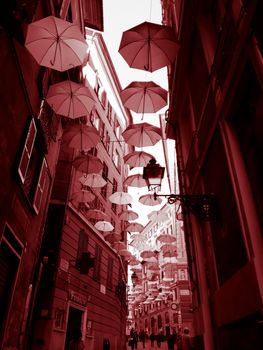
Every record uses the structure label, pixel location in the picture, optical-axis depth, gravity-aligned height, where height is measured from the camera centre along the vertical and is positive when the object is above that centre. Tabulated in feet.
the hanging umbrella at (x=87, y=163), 44.21 +25.02
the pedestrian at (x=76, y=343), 46.11 +2.32
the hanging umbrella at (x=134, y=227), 72.95 +28.09
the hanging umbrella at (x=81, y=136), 37.47 +24.25
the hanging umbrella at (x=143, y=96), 31.73 +24.36
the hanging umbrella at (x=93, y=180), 52.16 +27.07
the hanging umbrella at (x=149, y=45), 25.25 +23.28
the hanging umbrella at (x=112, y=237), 69.05 +24.56
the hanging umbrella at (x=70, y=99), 30.76 +23.66
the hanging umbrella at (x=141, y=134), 38.40 +25.13
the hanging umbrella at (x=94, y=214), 58.75 +24.75
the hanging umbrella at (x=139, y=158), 44.86 +26.22
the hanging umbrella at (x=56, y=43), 24.31 +23.71
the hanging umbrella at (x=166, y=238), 77.30 +27.54
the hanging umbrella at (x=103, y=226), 61.77 +23.99
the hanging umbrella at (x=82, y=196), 54.19 +25.54
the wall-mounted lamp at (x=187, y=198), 19.81 +10.13
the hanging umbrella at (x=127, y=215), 69.21 +29.10
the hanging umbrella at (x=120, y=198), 57.82 +27.21
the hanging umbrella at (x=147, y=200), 54.78 +25.52
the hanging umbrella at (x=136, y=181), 50.83 +26.29
